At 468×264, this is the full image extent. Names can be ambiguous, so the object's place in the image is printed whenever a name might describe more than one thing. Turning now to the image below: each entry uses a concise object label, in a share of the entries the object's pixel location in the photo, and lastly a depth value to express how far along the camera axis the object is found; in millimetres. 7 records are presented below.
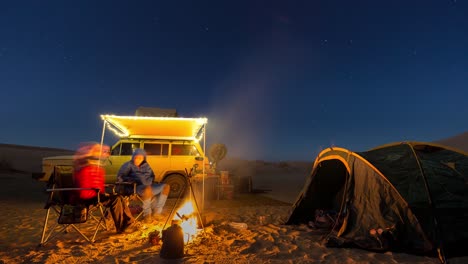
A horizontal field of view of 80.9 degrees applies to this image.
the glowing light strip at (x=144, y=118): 6538
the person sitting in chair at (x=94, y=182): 4355
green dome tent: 3951
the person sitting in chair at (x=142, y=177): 5676
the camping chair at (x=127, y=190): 5324
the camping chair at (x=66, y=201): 4191
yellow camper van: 8680
